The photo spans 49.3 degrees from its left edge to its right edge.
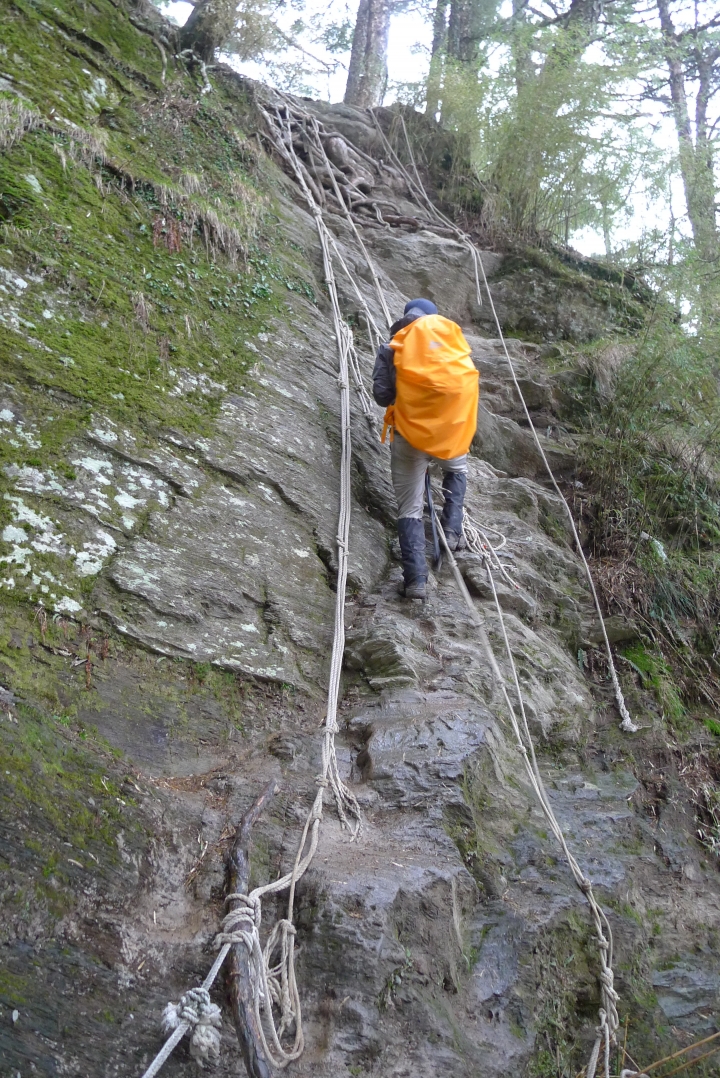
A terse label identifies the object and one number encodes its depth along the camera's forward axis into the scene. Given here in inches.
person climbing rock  161.3
